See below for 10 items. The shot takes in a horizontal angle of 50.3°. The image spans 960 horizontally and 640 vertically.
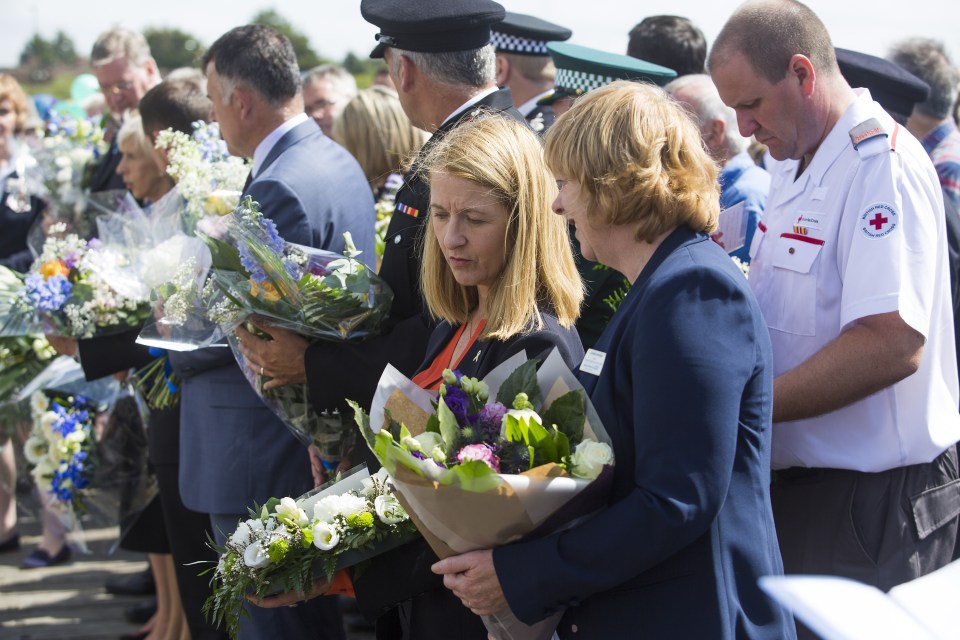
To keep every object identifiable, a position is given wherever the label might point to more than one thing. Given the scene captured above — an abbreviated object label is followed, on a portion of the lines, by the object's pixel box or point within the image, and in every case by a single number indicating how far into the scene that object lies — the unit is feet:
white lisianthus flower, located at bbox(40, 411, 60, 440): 15.42
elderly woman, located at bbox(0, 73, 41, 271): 20.89
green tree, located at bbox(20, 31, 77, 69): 314.14
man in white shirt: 8.04
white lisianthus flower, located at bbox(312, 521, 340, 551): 7.40
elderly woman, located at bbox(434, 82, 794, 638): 5.89
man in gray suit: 11.69
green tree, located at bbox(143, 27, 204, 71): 303.48
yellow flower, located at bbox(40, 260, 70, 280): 13.25
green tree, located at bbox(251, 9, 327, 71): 266.57
